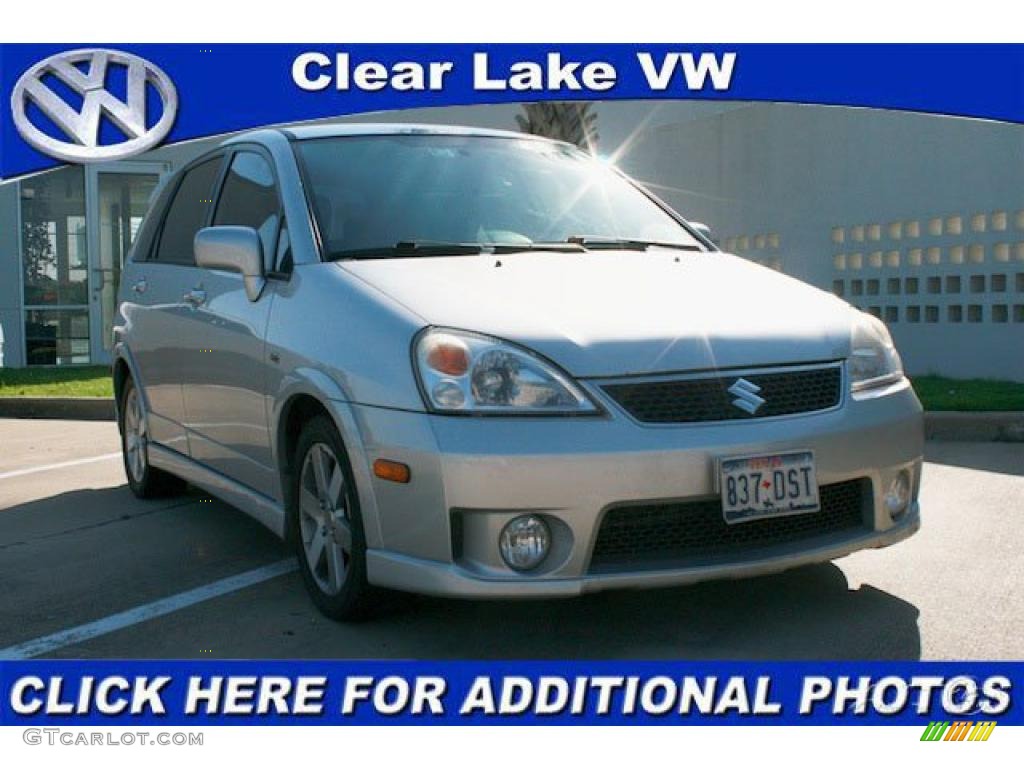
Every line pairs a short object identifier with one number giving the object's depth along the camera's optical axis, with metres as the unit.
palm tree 16.53
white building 11.57
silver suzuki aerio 3.58
